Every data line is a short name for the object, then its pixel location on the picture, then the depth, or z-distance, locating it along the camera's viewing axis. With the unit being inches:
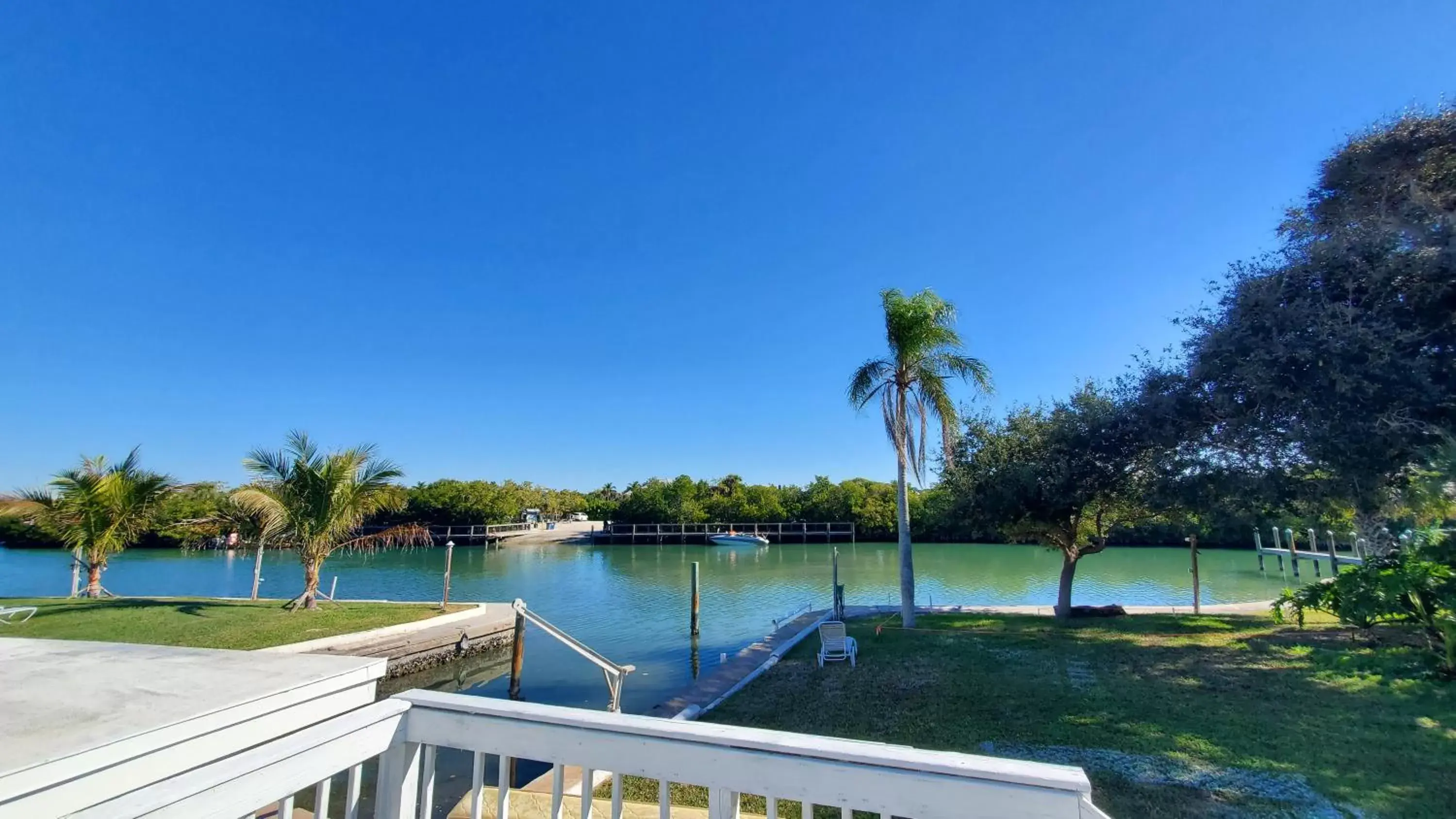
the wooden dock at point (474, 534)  2178.9
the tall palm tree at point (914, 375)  484.4
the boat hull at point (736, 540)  2071.9
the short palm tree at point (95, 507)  588.1
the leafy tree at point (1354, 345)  287.7
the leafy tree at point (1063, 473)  465.4
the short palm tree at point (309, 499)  544.4
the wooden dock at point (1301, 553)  645.9
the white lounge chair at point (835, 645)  381.1
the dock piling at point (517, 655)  360.8
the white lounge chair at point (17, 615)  433.1
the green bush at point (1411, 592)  253.6
